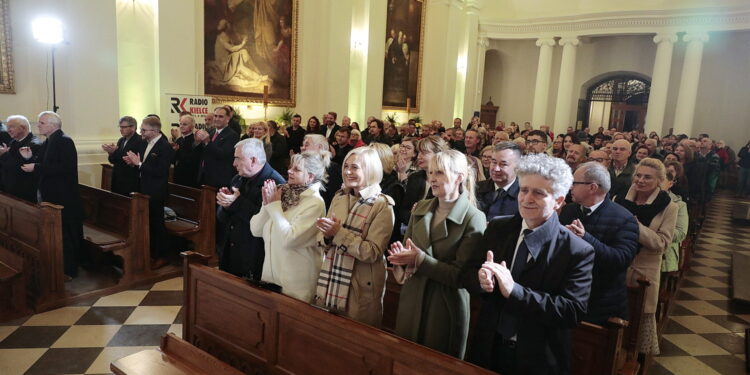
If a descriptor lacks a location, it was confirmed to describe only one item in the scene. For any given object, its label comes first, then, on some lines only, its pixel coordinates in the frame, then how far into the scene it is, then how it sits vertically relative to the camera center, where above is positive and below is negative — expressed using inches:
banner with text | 334.3 -1.8
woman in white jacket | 117.3 -28.2
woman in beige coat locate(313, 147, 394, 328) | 109.3 -29.3
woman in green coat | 96.0 -27.5
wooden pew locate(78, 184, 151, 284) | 209.5 -58.3
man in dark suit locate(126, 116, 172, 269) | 221.5 -27.9
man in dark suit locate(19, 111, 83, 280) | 199.6 -32.8
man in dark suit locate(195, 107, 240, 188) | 237.8 -23.4
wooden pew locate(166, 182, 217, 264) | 231.9 -54.9
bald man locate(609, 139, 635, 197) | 208.4 -16.5
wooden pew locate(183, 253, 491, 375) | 91.4 -48.2
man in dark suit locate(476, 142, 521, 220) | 146.6 -17.7
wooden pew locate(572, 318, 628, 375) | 97.3 -44.8
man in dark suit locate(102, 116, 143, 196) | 226.7 -27.6
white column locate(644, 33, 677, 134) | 675.4 +69.2
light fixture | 273.7 +36.2
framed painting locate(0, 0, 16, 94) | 283.3 +23.6
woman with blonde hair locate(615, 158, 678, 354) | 147.0 -25.5
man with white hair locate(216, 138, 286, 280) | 137.5 -28.9
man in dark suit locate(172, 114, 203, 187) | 266.8 -28.0
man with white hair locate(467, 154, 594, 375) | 79.9 -26.5
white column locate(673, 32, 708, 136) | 657.0 +69.6
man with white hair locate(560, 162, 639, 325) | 111.9 -25.3
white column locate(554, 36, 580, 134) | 754.2 +65.1
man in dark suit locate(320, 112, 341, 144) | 386.0 -11.6
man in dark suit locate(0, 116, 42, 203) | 213.8 -29.3
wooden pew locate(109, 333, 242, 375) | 113.3 -61.3
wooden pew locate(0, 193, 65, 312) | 183.5 -59.5
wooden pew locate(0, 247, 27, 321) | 173.8 -70.8
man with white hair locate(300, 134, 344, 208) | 206.5 -29.0
